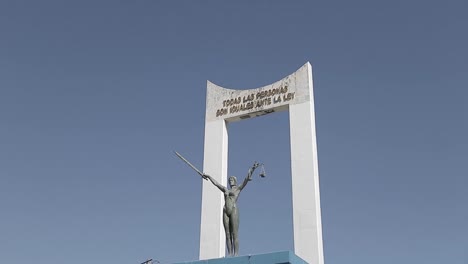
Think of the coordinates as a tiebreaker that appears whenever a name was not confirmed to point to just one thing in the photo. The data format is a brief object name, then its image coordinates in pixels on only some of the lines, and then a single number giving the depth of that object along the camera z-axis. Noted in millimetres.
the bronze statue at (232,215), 13070
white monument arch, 18844
